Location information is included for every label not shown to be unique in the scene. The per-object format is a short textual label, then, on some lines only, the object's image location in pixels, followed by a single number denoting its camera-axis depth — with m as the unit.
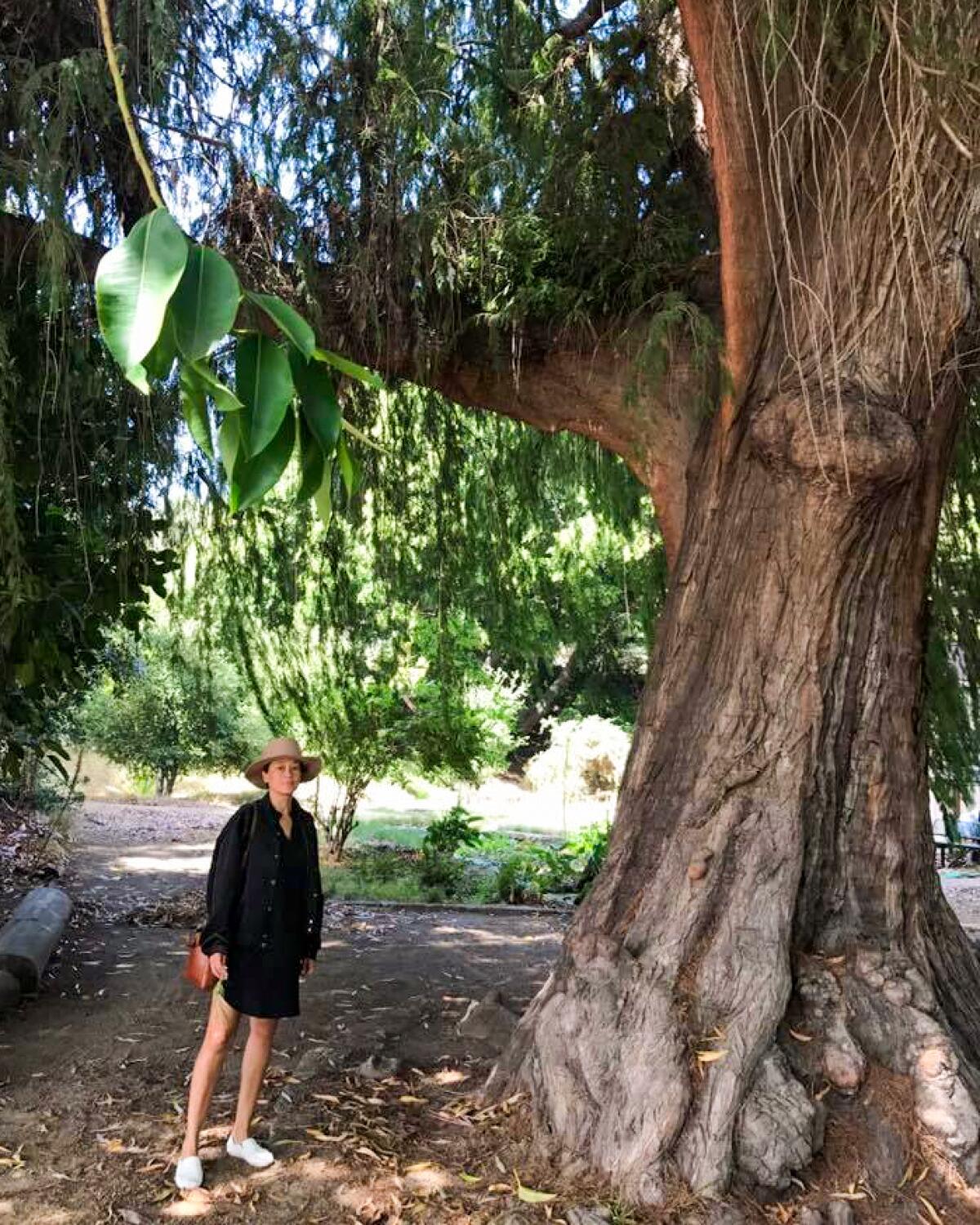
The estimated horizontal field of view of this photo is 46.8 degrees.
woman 3.76
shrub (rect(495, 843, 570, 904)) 10.39
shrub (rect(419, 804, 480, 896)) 11.15
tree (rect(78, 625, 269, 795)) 18.42
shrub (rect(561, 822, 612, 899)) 10.81
